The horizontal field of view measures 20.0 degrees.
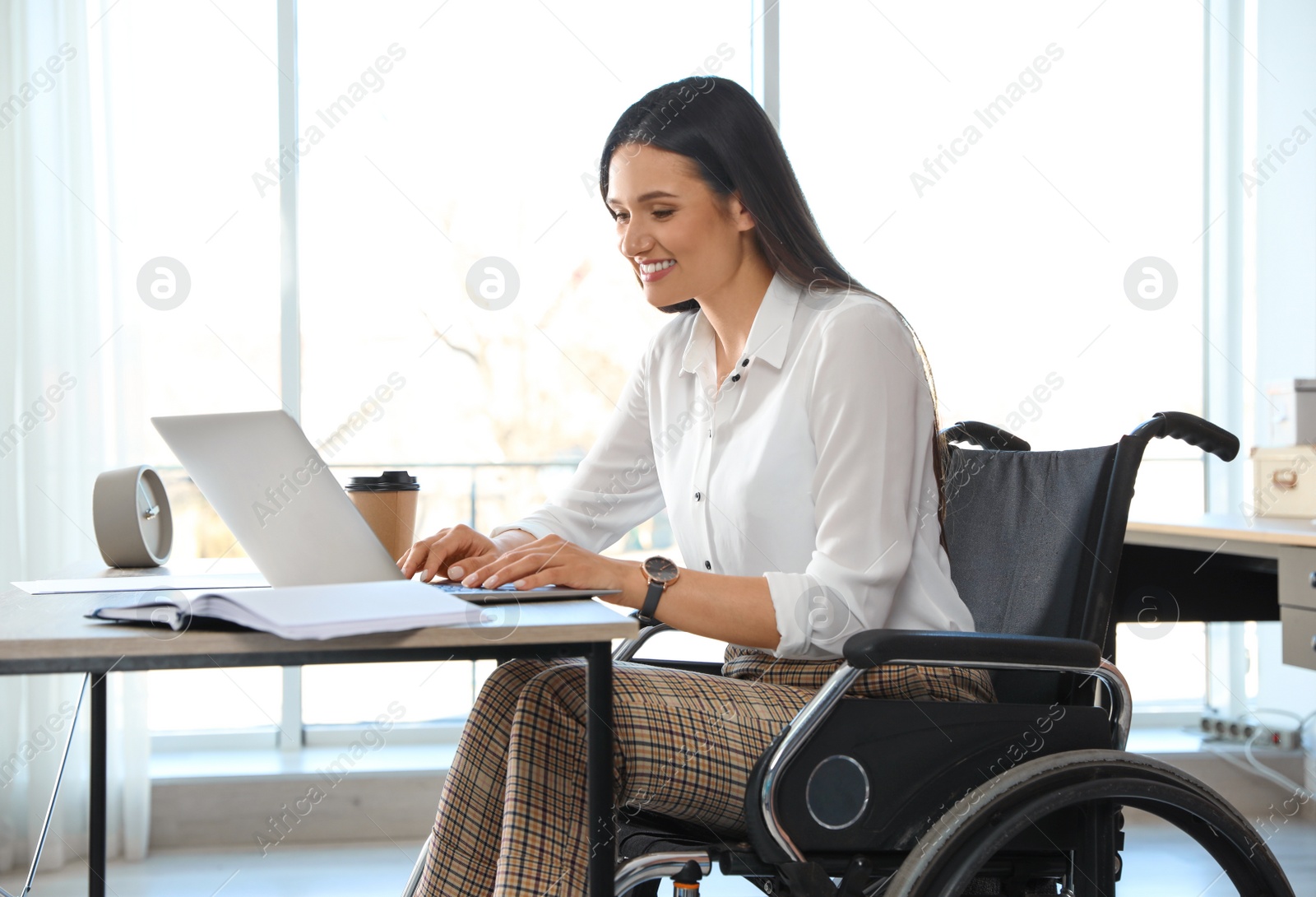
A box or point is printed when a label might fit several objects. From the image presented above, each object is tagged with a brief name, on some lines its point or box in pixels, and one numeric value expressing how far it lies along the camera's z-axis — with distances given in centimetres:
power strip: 696
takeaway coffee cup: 441
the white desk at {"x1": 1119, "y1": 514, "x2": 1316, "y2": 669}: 497
